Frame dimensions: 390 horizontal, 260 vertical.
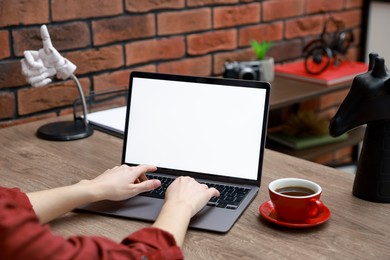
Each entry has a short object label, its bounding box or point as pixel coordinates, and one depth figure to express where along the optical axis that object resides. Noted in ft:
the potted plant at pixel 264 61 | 8.71
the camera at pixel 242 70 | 8.44
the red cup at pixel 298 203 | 5.07
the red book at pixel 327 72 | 8.81
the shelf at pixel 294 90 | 8.23
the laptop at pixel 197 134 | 5.53
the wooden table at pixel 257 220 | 4.86
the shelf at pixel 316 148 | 8.91
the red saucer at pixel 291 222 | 5.05
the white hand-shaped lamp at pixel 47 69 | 6.62
